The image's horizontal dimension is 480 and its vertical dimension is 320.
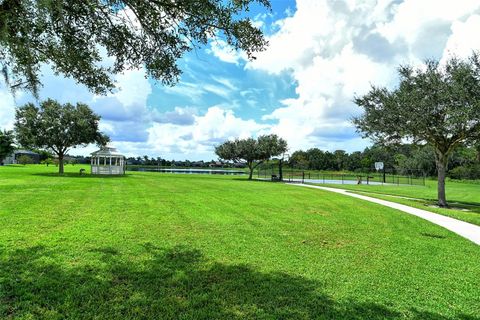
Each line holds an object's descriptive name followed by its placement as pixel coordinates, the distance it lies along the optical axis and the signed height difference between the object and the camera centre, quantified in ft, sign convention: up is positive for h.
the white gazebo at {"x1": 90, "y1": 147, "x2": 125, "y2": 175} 120.88 +1.40
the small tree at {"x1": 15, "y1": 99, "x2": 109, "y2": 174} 107.04 +12.70
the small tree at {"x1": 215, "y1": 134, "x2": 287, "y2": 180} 127.44 +6.91
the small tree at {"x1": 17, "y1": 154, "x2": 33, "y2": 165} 251.60 +3.95
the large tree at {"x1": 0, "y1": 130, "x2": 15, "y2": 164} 151.84 +9.79
